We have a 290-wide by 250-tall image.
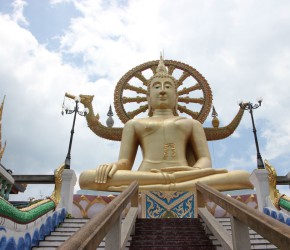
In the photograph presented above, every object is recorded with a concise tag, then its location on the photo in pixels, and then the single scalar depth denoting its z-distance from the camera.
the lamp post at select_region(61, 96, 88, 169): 11.07
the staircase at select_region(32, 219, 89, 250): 5.57
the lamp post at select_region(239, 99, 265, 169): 11.12
